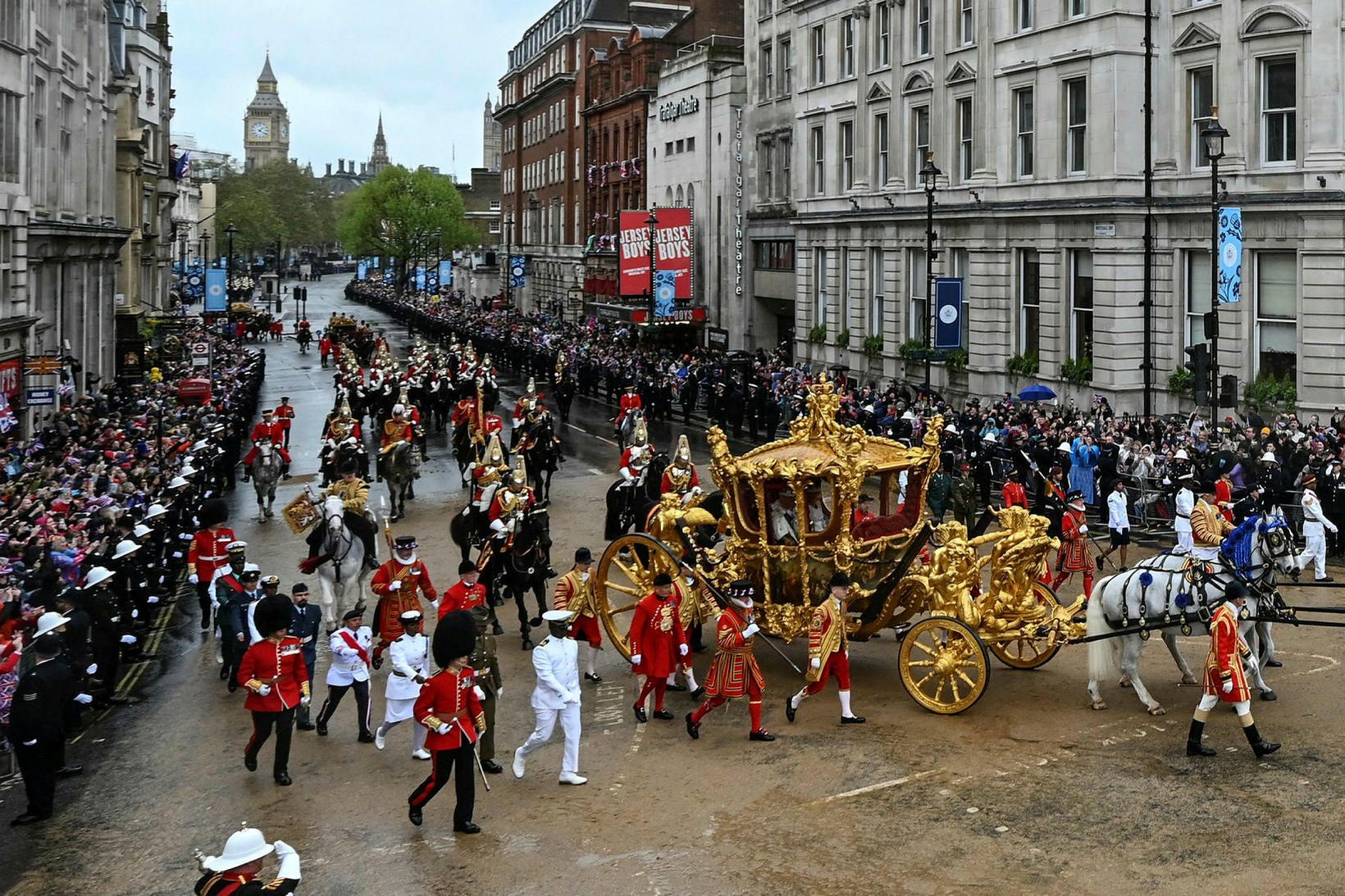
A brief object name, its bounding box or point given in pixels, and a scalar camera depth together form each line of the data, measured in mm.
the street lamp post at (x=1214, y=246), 24984
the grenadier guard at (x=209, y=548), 17484
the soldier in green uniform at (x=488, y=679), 12938
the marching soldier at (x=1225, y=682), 12398
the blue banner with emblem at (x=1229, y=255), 27594
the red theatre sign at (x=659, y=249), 57500
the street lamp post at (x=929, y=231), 34125
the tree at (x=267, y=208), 149625
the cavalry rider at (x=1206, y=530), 14562
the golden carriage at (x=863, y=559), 14477
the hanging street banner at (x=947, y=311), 37125
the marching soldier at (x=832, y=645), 13938
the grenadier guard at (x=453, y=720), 11328
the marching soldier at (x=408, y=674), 12930
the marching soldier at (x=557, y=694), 12492
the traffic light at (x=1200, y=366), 24906
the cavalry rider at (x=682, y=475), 19828
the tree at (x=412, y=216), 128750
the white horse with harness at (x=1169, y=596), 13695
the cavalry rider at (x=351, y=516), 17359
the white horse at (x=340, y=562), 17422
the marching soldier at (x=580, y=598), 15695
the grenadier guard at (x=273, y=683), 12680
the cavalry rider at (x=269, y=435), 27328
